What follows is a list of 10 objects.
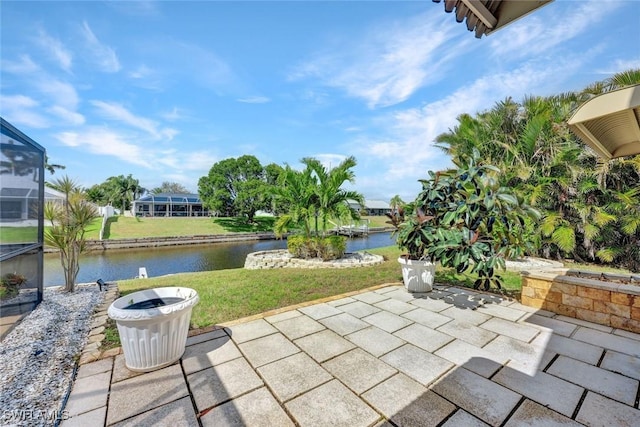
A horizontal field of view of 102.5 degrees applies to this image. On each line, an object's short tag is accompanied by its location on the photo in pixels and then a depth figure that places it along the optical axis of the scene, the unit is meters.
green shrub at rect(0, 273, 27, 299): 2.47
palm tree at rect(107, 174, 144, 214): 33.91
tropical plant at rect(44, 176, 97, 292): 3.96
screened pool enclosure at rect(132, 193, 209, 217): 28.98
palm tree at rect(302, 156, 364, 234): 7.11
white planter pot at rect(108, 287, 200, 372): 1.80
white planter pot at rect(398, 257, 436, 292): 3.74
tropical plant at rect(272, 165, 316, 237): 7.23
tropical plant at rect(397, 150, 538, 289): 3.00
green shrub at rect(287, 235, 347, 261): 7.23
